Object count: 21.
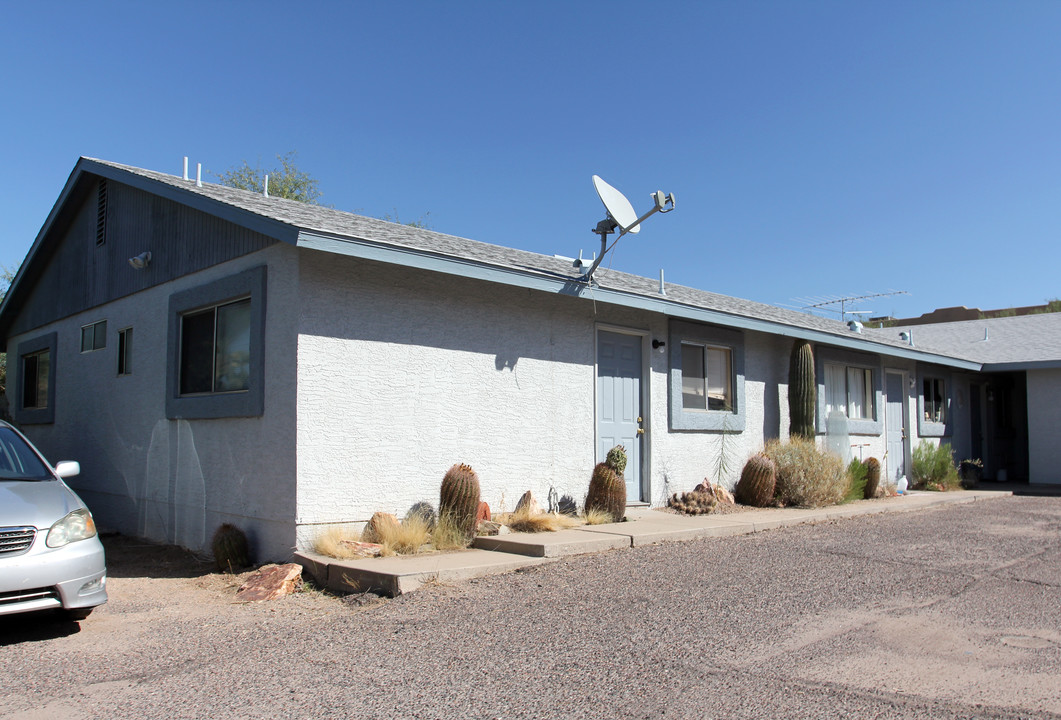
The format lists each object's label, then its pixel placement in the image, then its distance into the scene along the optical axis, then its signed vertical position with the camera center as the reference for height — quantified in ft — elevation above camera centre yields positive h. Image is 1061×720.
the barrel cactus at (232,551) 25.77 -4.20
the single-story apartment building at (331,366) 25.63 +2.11
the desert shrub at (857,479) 43.61 -3.31
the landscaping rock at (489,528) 27.42 -3.70
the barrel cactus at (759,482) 39.93 -3.12
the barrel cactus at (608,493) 32.04 -2.91
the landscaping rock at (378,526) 25.25 -3.35
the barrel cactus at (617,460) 32.91 -1.66
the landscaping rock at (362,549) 23.93 -3.83
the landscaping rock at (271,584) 21.85 -4.53
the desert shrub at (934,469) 54.95 -3.39
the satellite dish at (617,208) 31.45 +8.21
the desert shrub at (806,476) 40.40 -2.87
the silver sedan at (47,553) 17.20 -2.92
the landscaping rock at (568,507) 32.71 -3.53
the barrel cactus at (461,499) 26.89 -2.68
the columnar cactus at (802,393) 45.01 +1.43
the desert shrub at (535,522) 28.17 -3.63
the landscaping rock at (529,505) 30.50 -3.25
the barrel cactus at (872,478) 47.13 -3.44
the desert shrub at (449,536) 25.90 -3.75
